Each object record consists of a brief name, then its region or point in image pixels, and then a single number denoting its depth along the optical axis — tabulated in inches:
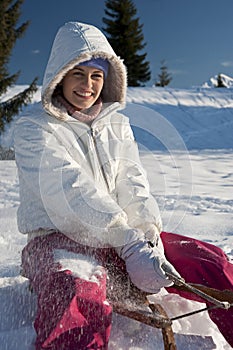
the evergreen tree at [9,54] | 420.8
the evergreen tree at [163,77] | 1087.0
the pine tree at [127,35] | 840.9
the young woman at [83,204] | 58.3
